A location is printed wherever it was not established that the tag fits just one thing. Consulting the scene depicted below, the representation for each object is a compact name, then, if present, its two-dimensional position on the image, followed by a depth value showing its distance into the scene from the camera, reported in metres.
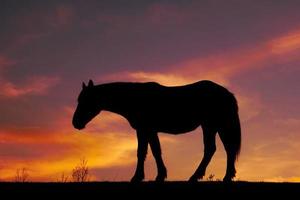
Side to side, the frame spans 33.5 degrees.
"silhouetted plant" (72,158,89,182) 17.32
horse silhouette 15.09
